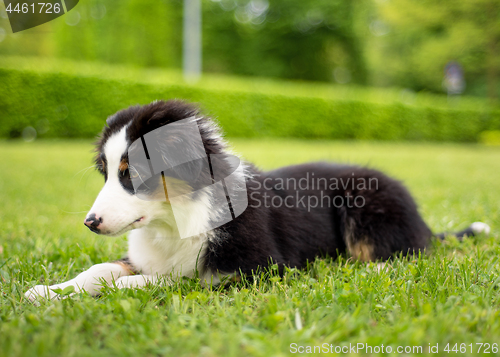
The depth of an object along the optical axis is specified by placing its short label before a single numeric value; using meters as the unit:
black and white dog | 2.26
